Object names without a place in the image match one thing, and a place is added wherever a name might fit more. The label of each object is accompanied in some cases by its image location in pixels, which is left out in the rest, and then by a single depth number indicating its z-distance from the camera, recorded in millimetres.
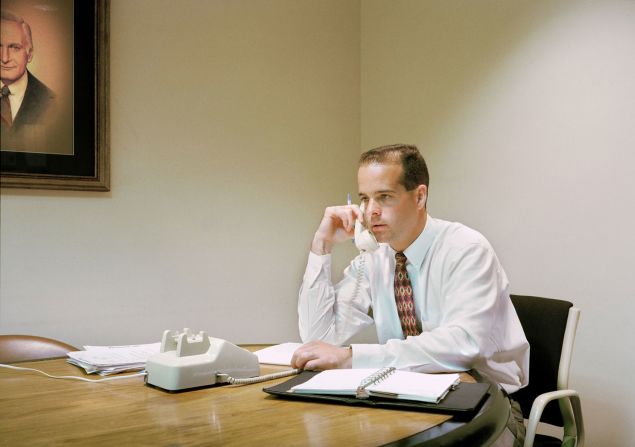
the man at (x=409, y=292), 1510
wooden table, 963
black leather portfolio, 1070
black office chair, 1756
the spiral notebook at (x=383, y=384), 1134
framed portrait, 2250
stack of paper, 1485
